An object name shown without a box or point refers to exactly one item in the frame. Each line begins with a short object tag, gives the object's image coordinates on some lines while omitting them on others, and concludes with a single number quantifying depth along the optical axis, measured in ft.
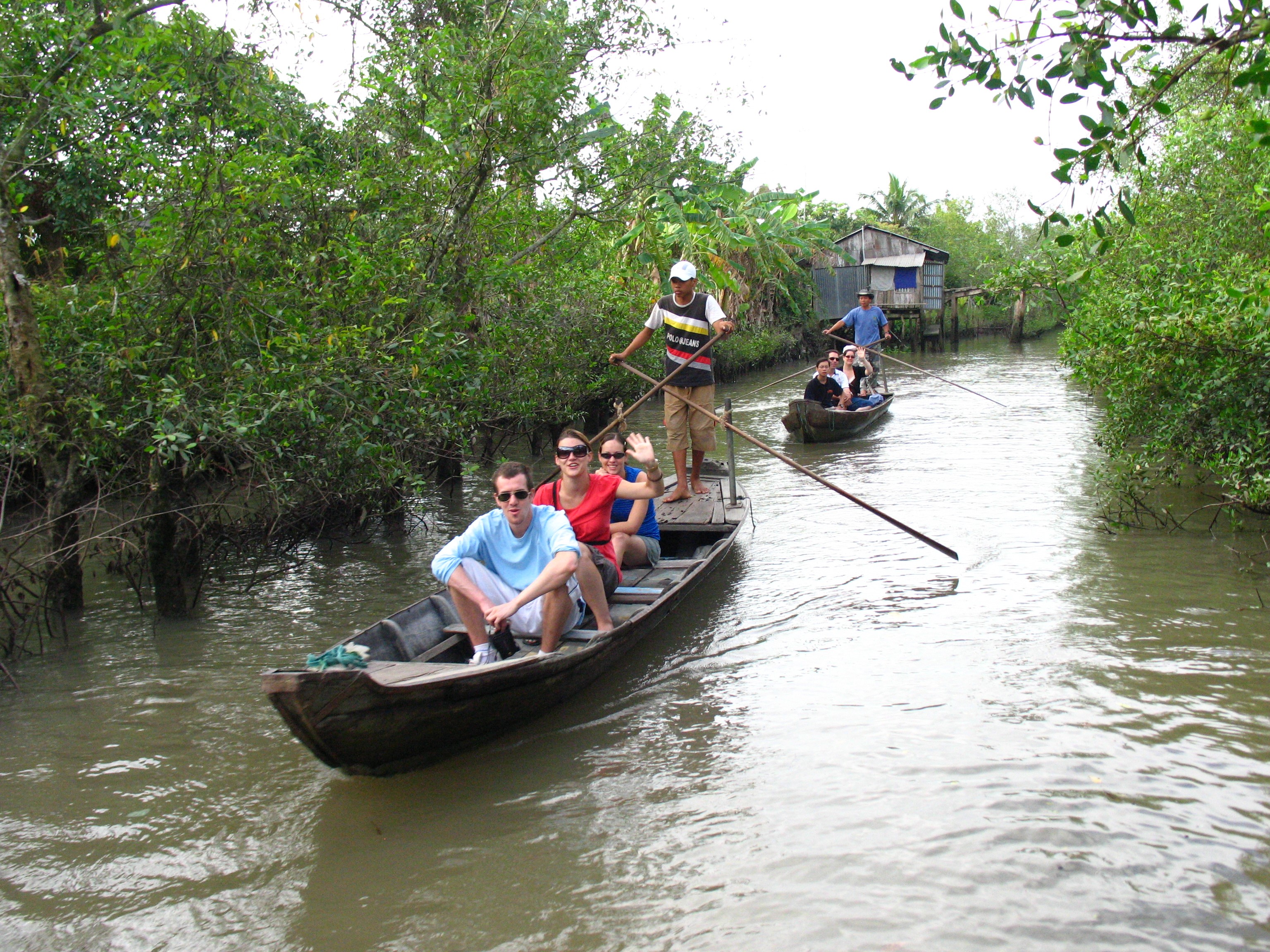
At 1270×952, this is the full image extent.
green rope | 11.57
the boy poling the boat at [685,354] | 24.68
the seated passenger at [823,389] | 42.24
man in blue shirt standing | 45.75
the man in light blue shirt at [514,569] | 14.21
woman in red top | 16.61
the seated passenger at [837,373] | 43.93
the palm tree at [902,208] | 128.06
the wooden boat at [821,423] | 41.52
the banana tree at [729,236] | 57.21
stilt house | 100.27
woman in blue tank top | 18.74
